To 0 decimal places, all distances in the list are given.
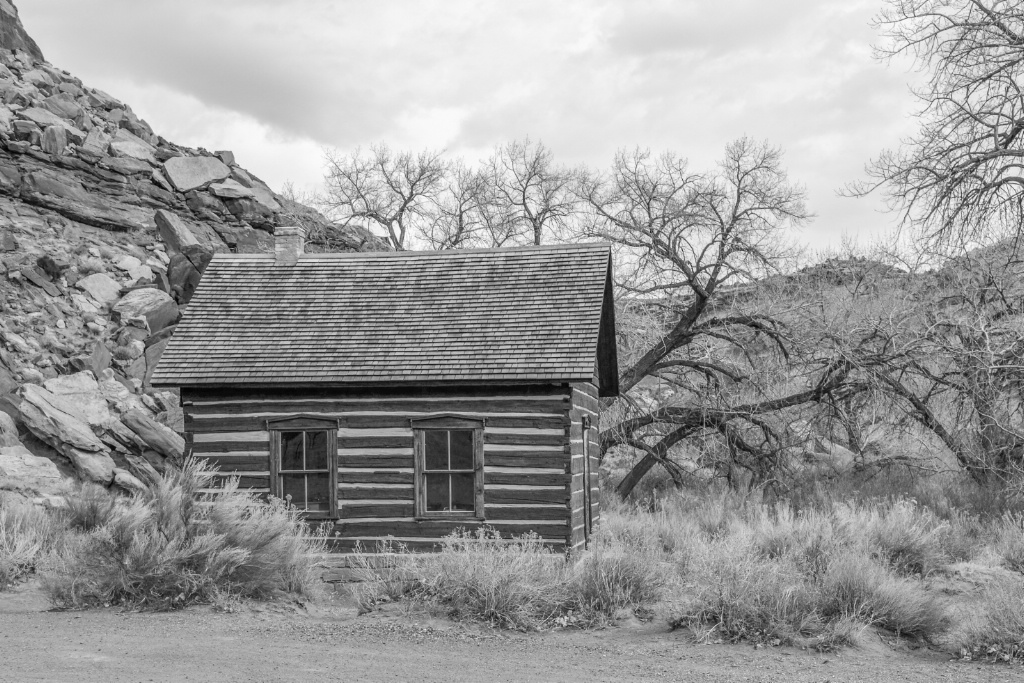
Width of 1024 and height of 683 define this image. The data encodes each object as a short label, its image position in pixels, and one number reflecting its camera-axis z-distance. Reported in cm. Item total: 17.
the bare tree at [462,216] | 3466
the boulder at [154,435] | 2053
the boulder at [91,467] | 1873
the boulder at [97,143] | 3120
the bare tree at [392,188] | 3725
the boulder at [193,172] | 3209
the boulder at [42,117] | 3098
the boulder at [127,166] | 3083
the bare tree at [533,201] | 3066
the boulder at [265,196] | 3294
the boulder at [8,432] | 1855
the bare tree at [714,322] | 1984
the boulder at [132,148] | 3225
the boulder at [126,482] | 1894
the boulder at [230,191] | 3228
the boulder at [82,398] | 2025
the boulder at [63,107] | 3312
